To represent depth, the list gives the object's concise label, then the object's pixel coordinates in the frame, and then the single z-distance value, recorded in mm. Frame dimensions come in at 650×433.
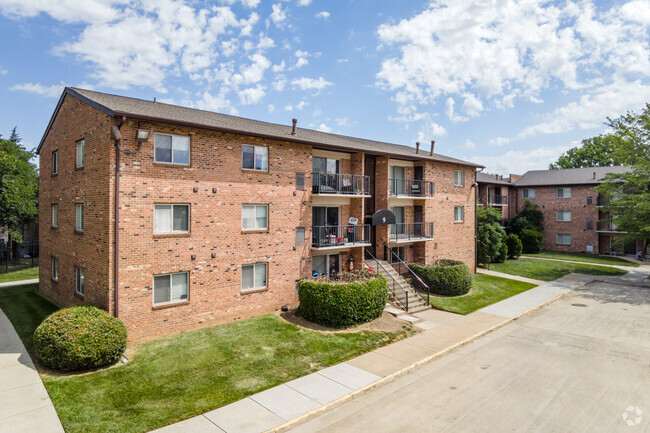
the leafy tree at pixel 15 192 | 26594
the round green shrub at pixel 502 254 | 28847
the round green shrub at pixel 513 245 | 31281
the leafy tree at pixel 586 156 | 57344
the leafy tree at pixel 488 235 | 26641
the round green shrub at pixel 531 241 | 35469
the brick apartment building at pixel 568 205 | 35938
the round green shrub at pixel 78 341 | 9320
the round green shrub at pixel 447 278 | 18656
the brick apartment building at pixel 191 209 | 11445
